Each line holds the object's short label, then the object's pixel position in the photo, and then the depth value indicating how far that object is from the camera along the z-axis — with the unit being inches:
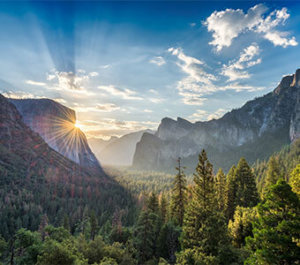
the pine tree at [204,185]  749.3
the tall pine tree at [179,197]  1173.1
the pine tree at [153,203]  1603.1
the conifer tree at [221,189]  1526.8
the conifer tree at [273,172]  1534.2
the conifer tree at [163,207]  1825.2
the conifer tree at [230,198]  1520.7
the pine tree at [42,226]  2012.8
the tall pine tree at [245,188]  1362.0
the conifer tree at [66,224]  2416.8
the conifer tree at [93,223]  2124.5
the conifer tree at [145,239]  1095.8
